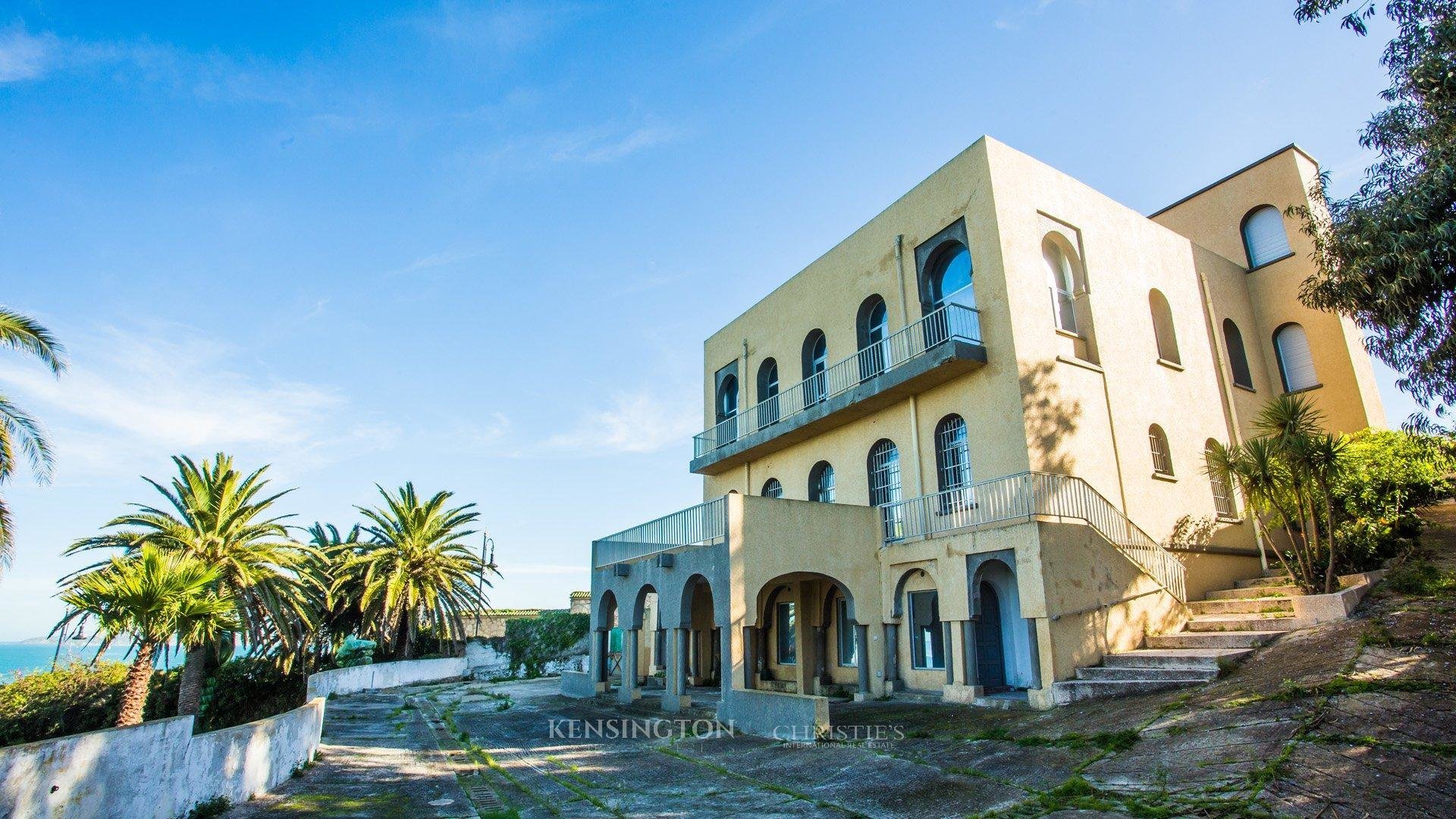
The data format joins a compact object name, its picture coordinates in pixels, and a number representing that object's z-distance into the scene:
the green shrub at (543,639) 31.69
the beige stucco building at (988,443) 13.46
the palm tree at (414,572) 27.83
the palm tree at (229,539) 19.38
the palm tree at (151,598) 10.82
